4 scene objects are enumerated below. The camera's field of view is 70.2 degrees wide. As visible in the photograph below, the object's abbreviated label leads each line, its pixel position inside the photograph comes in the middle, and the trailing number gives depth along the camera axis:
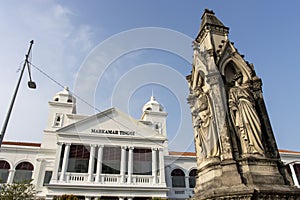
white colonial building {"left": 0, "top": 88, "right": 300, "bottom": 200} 24.19
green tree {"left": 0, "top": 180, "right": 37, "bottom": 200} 17.56
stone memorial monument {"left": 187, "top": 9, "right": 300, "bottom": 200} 5.16
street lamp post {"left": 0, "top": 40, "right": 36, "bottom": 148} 7.17
